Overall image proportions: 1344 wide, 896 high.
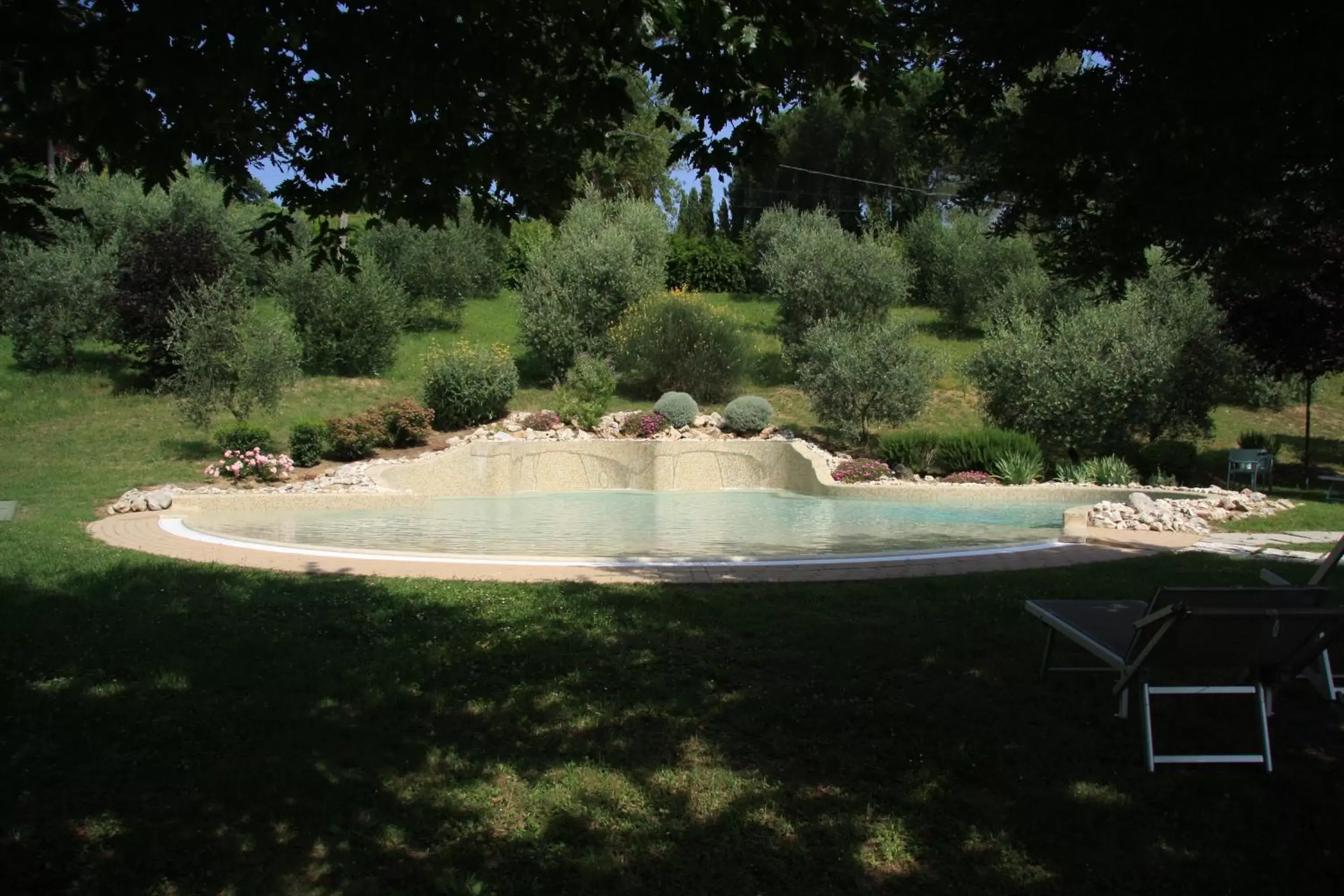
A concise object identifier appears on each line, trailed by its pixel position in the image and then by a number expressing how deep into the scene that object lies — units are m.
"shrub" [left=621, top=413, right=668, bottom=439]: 20.11
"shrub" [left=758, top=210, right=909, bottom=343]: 23.77
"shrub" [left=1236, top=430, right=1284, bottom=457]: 18.80
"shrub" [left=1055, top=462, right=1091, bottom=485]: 16.00
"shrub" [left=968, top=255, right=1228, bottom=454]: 16.66
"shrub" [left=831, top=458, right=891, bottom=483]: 16.94
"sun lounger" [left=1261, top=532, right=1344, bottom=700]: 4.01
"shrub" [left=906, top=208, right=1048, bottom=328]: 29.23
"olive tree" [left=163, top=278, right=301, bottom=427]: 16.33
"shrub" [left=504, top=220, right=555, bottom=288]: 32.50
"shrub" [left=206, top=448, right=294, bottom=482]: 15.18
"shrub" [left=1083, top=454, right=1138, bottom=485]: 15.45
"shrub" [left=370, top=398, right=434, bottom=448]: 18.45
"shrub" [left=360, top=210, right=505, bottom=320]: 27.73
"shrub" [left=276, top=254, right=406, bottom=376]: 22.80
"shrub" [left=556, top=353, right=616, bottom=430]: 20.56
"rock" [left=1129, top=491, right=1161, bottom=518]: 10.57
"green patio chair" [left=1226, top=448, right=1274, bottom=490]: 15.06
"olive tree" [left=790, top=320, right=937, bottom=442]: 19.56
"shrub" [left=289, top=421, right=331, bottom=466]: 16.61
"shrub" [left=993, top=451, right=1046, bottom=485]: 16.33
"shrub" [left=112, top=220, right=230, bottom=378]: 20.53
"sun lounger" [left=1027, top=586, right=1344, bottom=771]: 3.54
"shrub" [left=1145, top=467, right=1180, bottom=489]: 15.13
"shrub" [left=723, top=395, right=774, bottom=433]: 20.52
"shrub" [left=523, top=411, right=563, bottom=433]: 20.39
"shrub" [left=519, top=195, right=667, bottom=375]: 24.20
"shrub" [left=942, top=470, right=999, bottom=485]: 16.30
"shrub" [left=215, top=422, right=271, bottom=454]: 15.77
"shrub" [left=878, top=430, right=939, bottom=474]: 17.64
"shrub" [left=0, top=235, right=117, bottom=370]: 21.11
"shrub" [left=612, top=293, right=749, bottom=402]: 22.89
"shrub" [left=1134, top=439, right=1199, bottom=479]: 16.41
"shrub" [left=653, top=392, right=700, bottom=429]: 20.52
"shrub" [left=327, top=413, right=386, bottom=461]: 17.23
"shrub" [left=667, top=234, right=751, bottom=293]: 35.88
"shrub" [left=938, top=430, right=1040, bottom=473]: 16.72
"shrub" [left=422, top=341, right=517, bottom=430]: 20.28
